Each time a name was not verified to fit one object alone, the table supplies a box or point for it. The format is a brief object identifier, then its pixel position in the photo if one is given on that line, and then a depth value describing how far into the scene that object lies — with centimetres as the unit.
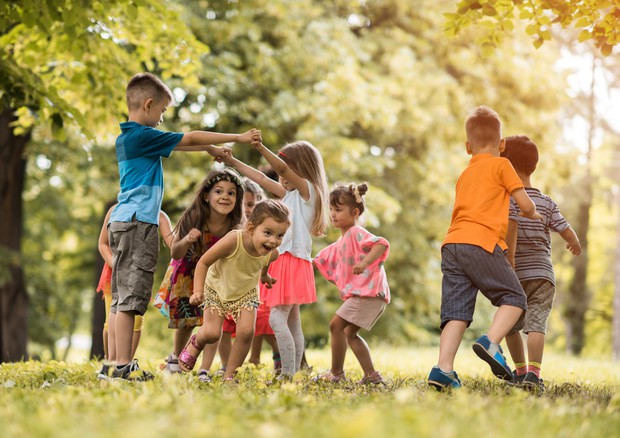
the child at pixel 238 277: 566
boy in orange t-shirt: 523
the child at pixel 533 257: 614
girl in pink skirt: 621
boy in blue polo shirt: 556
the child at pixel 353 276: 624
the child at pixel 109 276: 586
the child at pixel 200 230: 635
